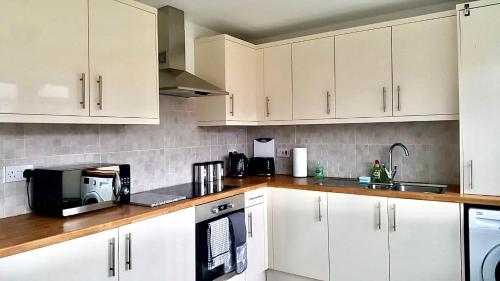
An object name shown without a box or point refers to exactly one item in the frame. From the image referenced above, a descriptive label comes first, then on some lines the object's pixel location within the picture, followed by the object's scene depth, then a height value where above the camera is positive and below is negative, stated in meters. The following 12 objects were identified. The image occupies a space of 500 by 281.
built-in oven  2.28 -0.64
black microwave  1.80 -0.26
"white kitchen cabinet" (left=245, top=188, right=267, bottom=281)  2.73 -0.76
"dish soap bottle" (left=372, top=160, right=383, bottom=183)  2.91 -0.29
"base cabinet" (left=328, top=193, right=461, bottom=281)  2.22 -0.70
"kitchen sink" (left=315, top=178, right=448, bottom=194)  2.60 -0.37
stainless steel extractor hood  2.47 +0.64
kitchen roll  3.23 -0.21
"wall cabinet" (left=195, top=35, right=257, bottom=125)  2.93 +0.57
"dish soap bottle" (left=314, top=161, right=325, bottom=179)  3.21 -0.31
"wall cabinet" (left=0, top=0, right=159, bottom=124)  1.60 +0.43
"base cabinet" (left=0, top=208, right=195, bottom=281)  1.43 -0.56
